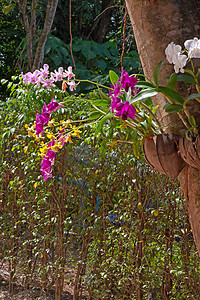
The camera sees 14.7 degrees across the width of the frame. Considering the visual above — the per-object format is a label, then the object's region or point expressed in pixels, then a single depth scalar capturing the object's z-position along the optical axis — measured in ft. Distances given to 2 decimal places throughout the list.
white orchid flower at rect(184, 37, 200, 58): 10.14
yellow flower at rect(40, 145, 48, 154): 13.44
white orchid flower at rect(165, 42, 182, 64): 10.30
